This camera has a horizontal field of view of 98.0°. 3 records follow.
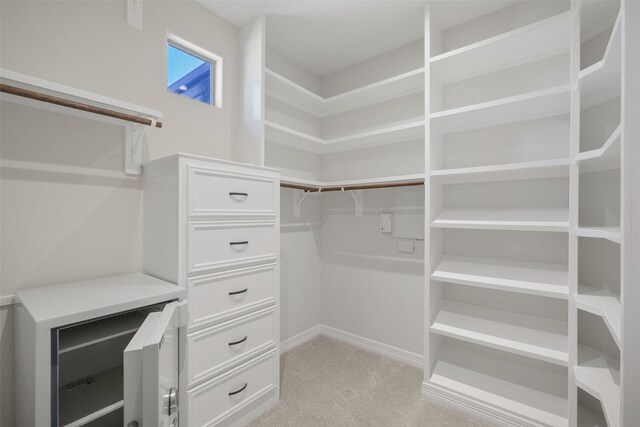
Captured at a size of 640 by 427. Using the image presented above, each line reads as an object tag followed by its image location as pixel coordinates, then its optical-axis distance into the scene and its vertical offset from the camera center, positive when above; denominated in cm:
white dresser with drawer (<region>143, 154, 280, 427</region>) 131 -30
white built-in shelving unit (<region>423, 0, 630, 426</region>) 142 +2
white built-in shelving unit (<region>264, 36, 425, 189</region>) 221 +84
